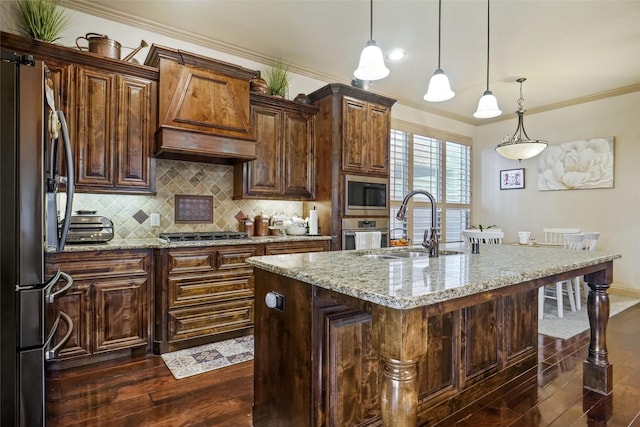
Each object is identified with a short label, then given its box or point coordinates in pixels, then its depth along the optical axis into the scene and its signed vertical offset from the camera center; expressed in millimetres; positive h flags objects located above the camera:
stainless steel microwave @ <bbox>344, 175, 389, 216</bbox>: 3854 +191
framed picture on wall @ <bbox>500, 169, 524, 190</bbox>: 5840 +588
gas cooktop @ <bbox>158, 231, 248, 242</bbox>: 2965 -231
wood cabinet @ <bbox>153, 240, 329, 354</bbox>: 2764 -718
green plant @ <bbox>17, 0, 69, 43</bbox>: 2529 +1444
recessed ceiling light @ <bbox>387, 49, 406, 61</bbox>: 3758 +1769
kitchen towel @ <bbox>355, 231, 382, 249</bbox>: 3861 -314
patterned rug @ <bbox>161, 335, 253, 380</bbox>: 2490 -1155
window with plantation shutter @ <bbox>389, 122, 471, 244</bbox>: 5246 +590
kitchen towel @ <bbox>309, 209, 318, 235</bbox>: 3867 -132
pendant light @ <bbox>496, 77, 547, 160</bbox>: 3975 +767
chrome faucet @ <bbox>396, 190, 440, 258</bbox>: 2002 -149
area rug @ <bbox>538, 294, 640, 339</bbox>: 3320 -1153
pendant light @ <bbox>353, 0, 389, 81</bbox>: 2156 +945
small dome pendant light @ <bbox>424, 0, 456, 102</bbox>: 2447 +898
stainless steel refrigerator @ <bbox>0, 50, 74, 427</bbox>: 1300 -112
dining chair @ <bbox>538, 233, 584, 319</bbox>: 3815 -884
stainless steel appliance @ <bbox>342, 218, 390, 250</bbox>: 3816 -190
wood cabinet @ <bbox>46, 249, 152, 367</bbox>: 2432 -695
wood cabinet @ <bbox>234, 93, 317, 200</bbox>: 3551 +630
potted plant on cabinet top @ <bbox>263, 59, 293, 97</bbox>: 3779 +1488
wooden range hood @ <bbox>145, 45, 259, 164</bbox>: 2912 +922
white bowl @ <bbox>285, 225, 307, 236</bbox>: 3783 -209
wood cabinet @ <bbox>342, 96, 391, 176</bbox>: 3832 +884
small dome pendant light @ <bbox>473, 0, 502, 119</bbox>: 2918 +912
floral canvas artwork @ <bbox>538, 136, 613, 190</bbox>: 4898 +725
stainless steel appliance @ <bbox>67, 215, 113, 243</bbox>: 2584 -150
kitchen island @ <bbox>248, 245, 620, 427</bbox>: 1062 -535
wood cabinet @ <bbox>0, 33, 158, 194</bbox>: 2605 +792
